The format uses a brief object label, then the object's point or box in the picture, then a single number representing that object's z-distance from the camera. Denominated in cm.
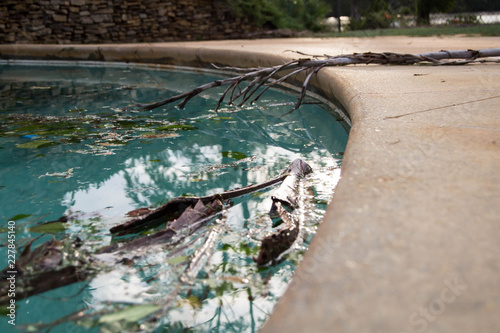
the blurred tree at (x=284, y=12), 812
